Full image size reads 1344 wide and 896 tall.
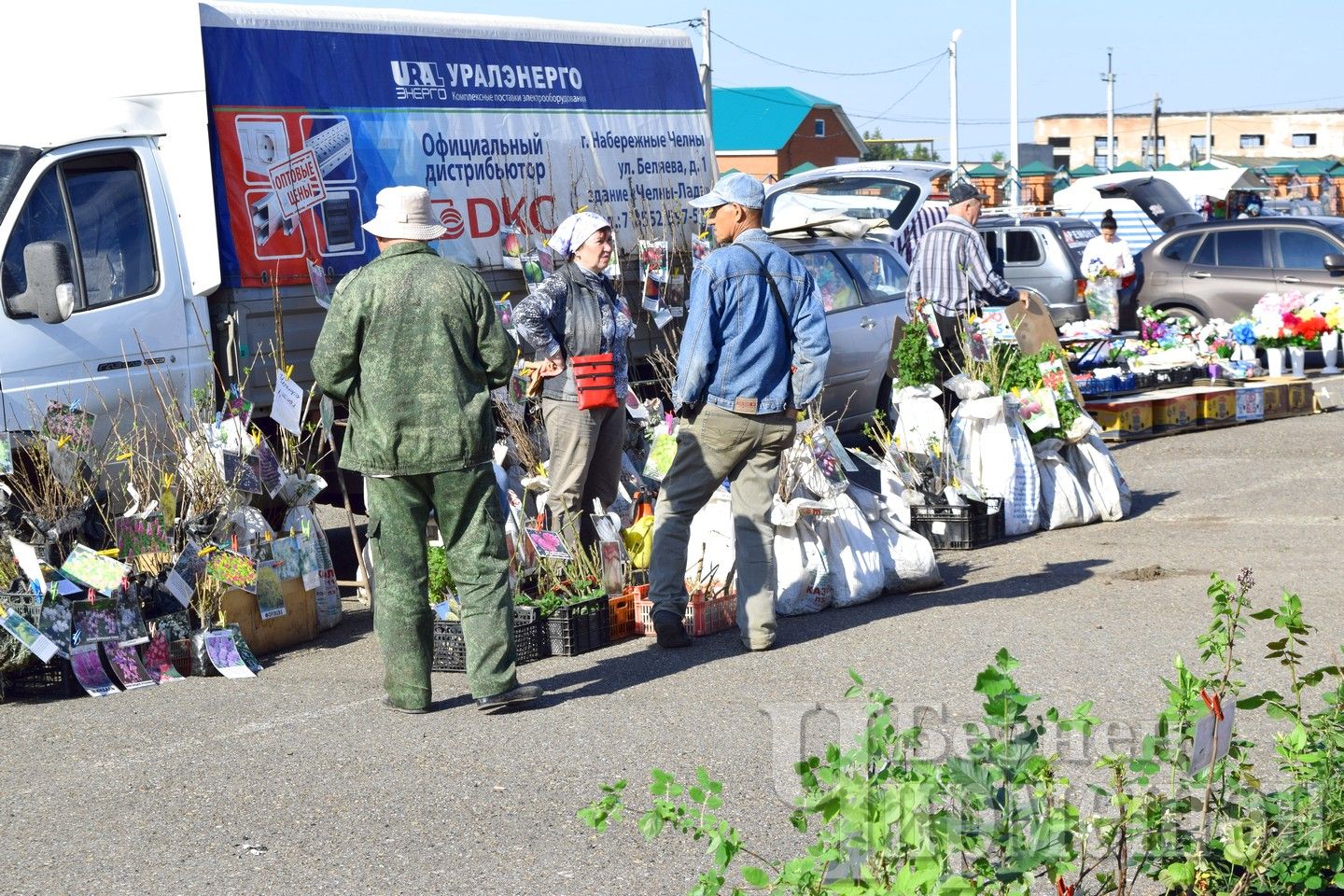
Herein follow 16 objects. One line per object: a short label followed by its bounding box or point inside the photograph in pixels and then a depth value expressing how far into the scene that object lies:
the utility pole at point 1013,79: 42.06
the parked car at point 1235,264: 18.80
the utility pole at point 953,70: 43.75
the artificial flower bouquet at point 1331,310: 17.38
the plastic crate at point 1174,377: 14.20
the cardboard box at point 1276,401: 14.18
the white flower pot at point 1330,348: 17.38
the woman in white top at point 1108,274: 19.66
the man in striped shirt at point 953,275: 10.70
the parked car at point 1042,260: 19.69
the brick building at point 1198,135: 90.25
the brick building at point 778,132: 54.09
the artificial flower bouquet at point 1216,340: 15.59
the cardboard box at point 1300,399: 14.41
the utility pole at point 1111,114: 63.88
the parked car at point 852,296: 12.30
